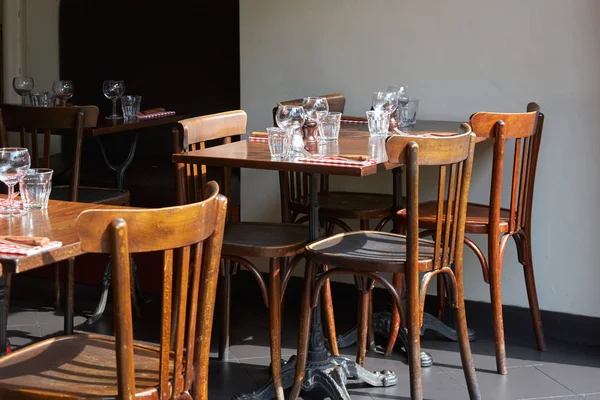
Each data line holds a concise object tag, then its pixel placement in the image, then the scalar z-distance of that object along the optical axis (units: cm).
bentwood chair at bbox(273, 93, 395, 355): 372
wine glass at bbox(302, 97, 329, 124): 334
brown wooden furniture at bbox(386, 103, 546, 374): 336
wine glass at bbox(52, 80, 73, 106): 474
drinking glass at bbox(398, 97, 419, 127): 383
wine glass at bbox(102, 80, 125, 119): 475
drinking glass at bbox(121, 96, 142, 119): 461
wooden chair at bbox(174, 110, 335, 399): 308
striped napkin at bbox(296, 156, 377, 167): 285
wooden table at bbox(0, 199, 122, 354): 187
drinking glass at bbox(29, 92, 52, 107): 470
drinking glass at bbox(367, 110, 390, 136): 350
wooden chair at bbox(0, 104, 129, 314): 370
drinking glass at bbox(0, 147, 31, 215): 240
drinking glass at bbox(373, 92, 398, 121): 365
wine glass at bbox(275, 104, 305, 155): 314
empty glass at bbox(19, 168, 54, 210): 237
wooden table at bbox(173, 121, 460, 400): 289
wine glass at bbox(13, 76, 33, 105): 475
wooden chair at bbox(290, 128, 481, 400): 277
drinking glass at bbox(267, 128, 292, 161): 301
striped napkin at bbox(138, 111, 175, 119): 461
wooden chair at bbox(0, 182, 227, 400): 178
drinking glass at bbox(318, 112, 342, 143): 337
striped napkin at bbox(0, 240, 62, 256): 189
